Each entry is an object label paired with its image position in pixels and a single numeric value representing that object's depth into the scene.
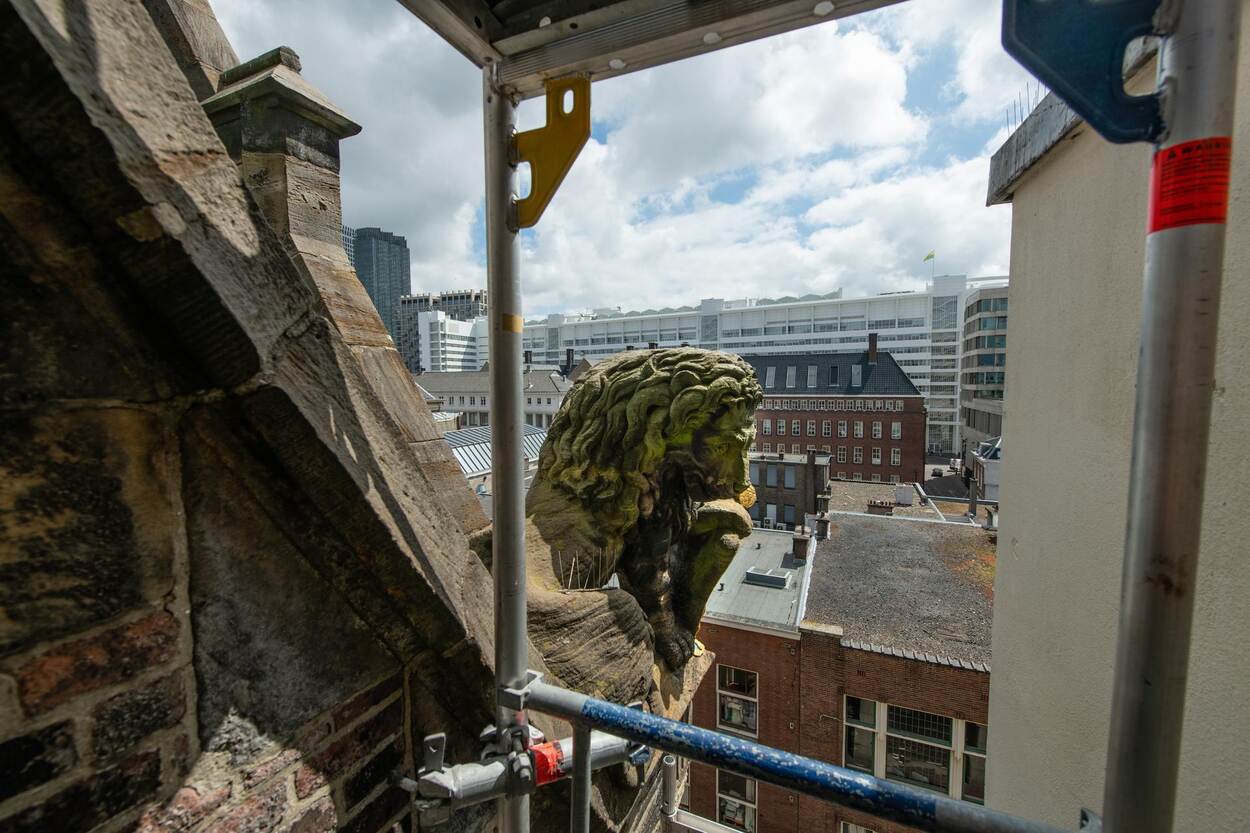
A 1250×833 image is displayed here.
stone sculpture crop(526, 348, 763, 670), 3.08
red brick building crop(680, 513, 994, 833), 9.61
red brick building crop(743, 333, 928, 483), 32.25
